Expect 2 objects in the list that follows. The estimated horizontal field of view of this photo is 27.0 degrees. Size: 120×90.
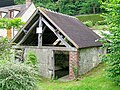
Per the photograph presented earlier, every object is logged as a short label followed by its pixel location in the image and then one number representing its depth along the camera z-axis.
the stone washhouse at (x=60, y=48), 14.98
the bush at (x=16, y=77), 8.31
